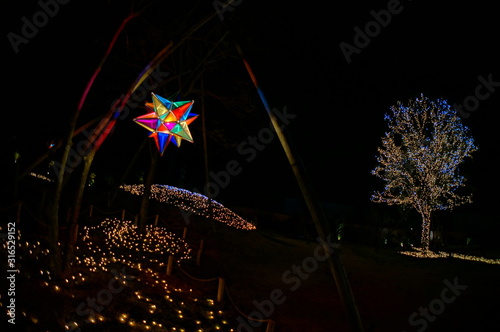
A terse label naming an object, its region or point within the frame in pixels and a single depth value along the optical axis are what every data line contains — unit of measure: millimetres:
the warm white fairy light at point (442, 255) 18672
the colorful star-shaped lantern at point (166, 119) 8473
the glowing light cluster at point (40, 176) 16831
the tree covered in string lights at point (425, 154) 20328
